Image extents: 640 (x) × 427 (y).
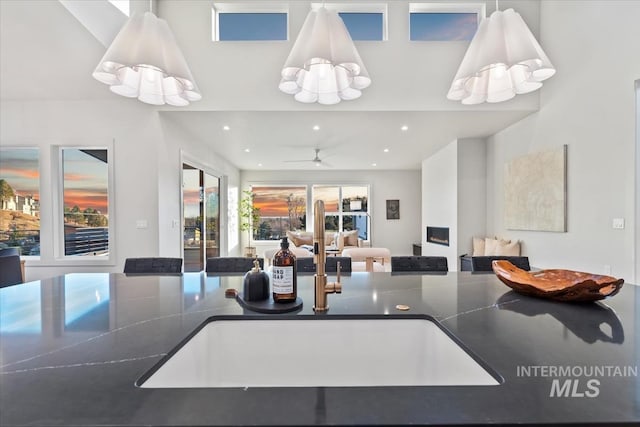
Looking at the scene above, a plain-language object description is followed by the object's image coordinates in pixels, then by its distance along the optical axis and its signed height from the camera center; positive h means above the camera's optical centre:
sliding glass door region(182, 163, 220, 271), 4.92 -0.11
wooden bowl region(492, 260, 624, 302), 1.12 -0.32
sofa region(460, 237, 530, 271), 4.26 -0.61
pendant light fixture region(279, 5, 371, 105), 1.55 +0.82
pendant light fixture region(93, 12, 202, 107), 1.53 +0.81
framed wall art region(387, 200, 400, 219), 8.36 +0.01
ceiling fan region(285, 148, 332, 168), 5.88 +1.17
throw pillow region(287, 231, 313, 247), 7.57 -0.75
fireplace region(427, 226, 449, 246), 5.69 -0.54
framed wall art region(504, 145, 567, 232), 3.48 +0.22
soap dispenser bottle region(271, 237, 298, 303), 1.08 -0.24
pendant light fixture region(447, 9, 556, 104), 1.53 +0.80
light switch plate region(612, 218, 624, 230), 2.77 -0.15
